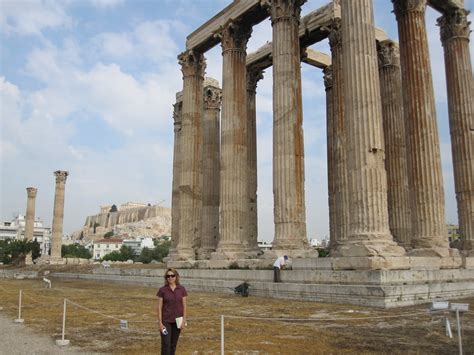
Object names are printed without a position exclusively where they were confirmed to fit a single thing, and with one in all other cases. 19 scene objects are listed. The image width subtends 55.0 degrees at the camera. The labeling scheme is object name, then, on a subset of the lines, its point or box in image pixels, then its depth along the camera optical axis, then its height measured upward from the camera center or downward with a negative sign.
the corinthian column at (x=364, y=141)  18.84 +5.12
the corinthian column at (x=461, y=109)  27.20 +9.23
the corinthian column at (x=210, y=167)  34.78 +7.46
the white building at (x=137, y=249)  194.59 +5.17
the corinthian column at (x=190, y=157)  33.31 +7.78
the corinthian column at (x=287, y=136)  24.50 +6.88
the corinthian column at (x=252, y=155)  34.53 +8.17
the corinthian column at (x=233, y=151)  28.56 +7.05
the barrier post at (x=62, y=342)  9.95 -1.73
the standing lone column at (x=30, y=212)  82.94 +9.12
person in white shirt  20.84 -0.28
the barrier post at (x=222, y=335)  7.60 -1.25
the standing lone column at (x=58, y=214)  72.25 +7.48
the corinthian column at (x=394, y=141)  29.03 +7.79
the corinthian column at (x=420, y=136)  23.41 +6.62
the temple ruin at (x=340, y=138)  19.86 +7.22
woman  7.50 -0.82
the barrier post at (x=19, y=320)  13.82 -1.73
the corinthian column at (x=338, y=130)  28.39 +8.30
